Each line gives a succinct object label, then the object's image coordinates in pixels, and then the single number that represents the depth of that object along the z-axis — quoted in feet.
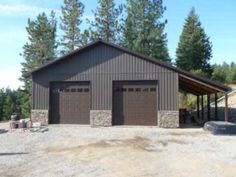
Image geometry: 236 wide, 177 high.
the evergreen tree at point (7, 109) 122.00
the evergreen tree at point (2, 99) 125.73
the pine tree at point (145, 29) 79.73
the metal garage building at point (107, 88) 39.30
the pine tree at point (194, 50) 91.56
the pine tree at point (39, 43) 88.19
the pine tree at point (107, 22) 84.87
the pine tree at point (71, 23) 87.97
